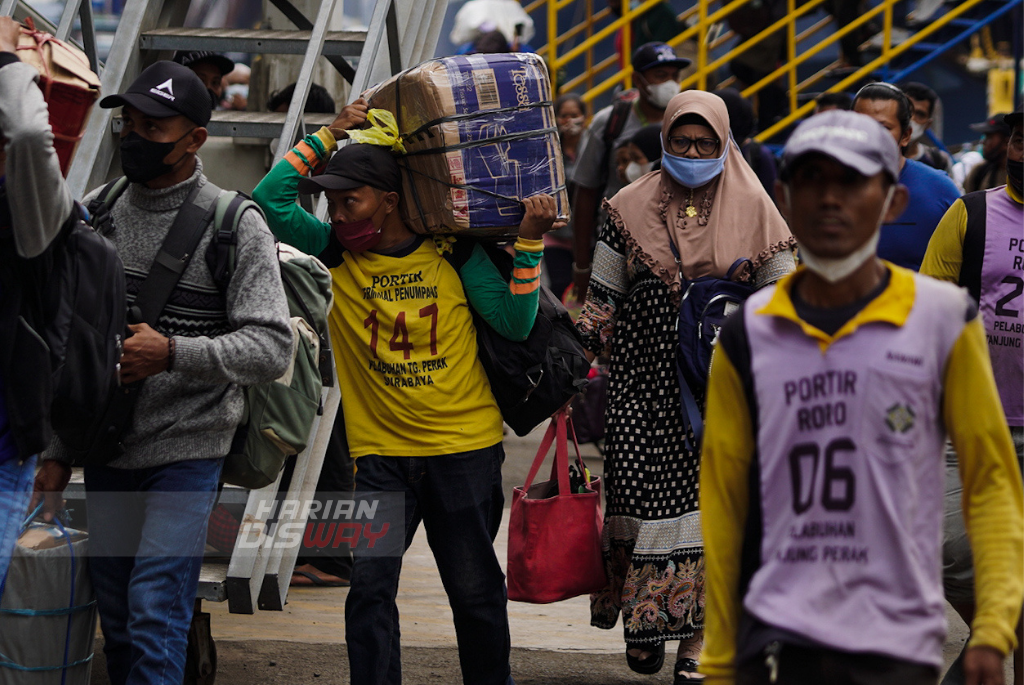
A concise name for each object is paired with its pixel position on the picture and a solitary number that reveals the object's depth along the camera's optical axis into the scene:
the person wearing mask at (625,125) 15.34
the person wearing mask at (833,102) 15.79
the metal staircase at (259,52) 9.46
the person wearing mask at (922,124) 13.76
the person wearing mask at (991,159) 17.39
